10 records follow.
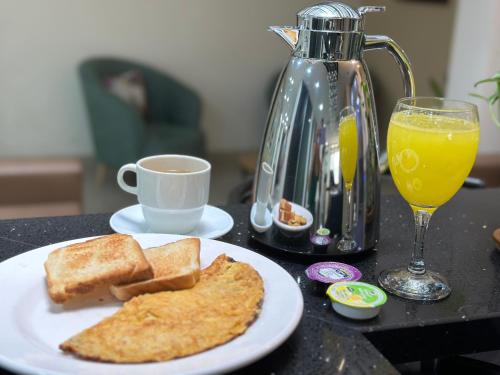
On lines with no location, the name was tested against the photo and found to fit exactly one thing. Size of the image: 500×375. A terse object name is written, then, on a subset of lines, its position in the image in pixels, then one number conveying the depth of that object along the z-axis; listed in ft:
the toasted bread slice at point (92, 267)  2.03
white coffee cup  2.70
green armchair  11.48
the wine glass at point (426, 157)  2.27
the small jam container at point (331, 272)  2.32
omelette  1.72
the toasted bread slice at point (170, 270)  2.07
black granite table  1.92
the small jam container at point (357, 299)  2.11
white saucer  2.80
